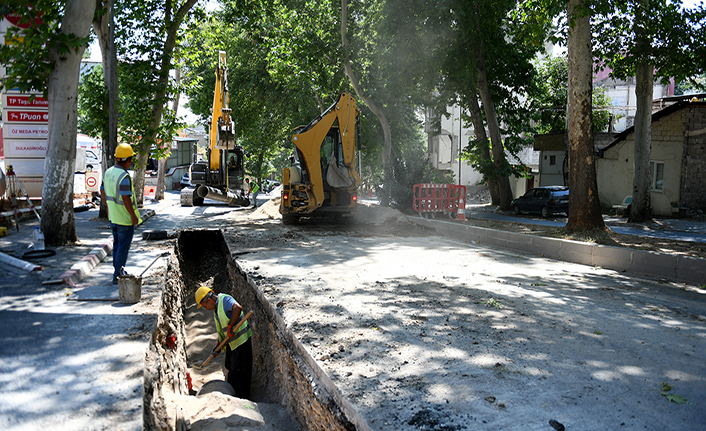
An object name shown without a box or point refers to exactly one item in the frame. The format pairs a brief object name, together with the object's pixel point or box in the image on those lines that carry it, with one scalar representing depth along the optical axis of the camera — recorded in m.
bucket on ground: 6.22
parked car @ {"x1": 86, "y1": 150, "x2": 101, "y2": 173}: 24.56
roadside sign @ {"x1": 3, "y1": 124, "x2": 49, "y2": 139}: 13.26
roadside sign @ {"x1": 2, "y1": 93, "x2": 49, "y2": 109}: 13.08
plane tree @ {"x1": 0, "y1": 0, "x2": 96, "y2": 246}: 9.06
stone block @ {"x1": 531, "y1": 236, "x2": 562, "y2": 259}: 11.17
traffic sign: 21.93
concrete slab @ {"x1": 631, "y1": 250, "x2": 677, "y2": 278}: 8.85
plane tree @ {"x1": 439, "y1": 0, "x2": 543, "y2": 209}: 19.50
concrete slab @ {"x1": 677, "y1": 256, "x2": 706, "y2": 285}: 8.41
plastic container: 9.32
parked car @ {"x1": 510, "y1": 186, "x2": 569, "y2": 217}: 21.67
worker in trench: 6.34
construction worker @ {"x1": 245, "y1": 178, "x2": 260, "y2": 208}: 24.56
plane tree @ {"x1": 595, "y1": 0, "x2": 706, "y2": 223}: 15.34
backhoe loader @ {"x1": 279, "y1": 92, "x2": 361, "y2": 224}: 15.12
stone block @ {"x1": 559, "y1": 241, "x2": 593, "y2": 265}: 10.33
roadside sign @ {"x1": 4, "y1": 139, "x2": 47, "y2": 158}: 13.41
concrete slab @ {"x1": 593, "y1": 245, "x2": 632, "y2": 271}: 9.62
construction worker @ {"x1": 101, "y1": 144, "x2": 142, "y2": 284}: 6.80
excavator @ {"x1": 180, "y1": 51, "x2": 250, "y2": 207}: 19.97
